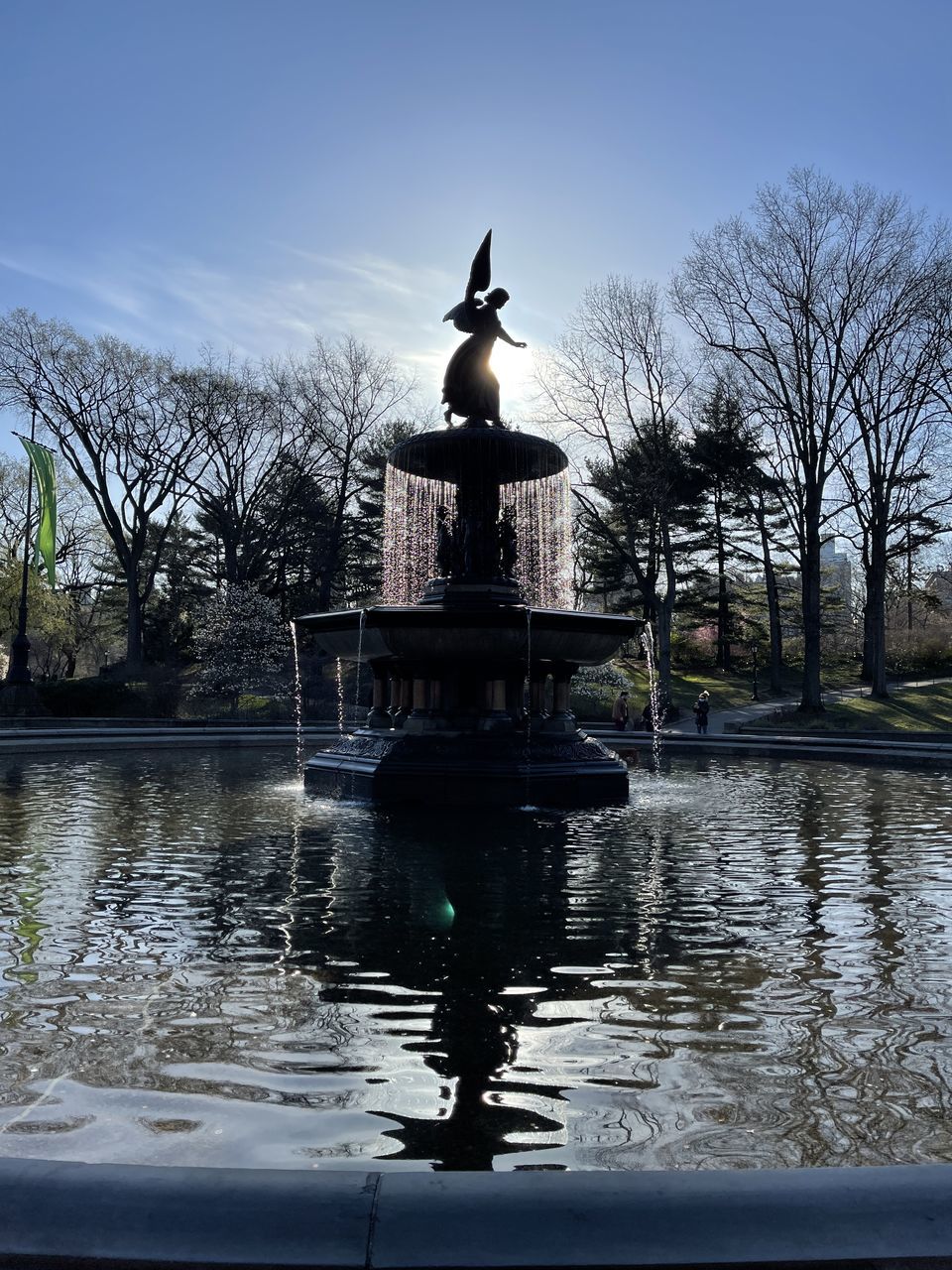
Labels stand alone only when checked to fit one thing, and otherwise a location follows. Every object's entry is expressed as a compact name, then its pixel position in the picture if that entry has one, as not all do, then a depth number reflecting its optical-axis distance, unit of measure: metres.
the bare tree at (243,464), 45.97
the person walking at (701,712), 30.59
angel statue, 16.98
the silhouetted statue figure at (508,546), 16.80
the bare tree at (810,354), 32.53
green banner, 34.66
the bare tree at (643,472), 38.12
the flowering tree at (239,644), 39.03
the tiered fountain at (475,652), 13.52
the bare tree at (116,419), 42.25
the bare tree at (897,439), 33.38
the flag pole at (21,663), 32.56
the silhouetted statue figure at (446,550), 16.78
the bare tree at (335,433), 50.00
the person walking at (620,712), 29.89
